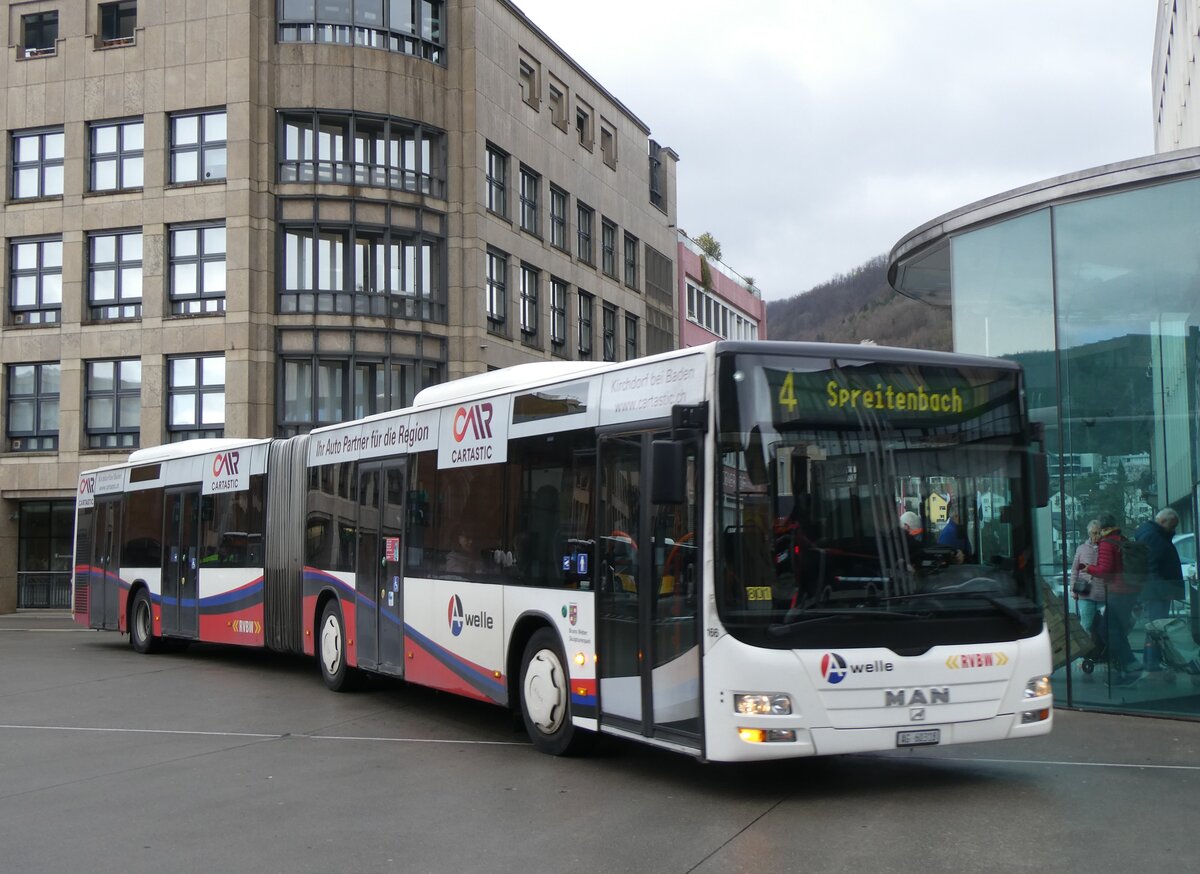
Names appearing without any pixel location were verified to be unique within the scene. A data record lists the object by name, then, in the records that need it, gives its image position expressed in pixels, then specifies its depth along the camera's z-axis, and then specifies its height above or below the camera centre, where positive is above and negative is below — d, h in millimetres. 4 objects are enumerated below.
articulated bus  8523 -170
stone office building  33969 +7742
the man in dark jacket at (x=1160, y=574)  12875 -457
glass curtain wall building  12898 +1641
